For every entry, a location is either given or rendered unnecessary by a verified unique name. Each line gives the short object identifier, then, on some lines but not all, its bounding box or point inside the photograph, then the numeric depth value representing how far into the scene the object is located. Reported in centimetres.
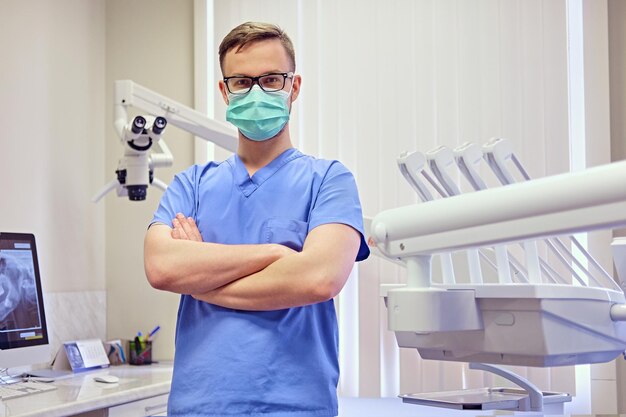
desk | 202
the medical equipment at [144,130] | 289
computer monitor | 243
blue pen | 331
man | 138
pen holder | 318
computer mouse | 254
